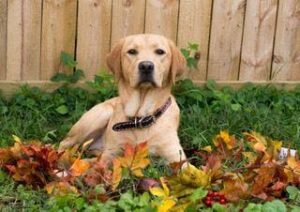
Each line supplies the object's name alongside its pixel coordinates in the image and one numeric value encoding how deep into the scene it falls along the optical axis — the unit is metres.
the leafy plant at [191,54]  6.43
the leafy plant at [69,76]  6.47
